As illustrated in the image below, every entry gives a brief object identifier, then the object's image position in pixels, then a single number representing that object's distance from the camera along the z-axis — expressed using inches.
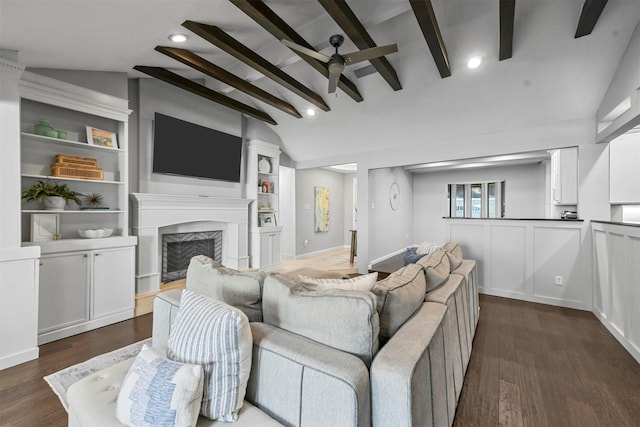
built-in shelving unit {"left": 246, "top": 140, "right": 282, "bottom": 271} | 198.1
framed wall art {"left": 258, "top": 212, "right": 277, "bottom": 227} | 208.8
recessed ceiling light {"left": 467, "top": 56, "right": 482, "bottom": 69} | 122.5
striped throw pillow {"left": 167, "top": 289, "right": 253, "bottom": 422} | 40.6
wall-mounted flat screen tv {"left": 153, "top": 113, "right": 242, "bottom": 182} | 146.3
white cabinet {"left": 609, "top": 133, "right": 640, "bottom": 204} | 131.6
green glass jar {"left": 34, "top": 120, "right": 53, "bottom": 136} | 103.6
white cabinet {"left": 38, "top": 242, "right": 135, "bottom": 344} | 100.5
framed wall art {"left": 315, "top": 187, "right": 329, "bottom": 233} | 293.7
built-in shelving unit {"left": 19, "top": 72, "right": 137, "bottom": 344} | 101.3
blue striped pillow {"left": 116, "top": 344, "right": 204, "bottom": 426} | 37.4
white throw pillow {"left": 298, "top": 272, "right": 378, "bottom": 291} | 57.3
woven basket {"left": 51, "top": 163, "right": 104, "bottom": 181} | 107.0
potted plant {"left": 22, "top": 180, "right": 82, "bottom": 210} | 100.8
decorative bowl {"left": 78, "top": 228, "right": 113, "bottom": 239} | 112.5
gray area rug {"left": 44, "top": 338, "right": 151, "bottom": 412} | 76.0
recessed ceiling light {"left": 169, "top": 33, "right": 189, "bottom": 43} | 99.9
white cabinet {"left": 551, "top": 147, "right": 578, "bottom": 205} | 143.7
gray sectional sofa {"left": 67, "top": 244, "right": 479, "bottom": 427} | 37.2
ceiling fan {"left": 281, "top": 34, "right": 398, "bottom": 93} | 91.6
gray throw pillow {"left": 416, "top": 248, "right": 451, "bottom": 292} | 71.5
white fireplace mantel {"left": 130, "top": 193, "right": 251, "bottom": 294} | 135.6
